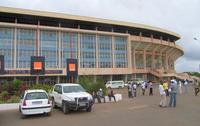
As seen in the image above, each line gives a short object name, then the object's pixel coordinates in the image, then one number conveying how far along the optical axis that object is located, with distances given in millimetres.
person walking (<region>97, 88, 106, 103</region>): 12238
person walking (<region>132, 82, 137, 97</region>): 15800
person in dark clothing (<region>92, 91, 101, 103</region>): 12180
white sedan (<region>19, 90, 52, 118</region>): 7885
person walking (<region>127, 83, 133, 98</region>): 15235
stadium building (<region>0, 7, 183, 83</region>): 35856
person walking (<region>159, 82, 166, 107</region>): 9498
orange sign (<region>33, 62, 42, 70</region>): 21194
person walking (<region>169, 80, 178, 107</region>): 9374
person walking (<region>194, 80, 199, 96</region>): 14786
